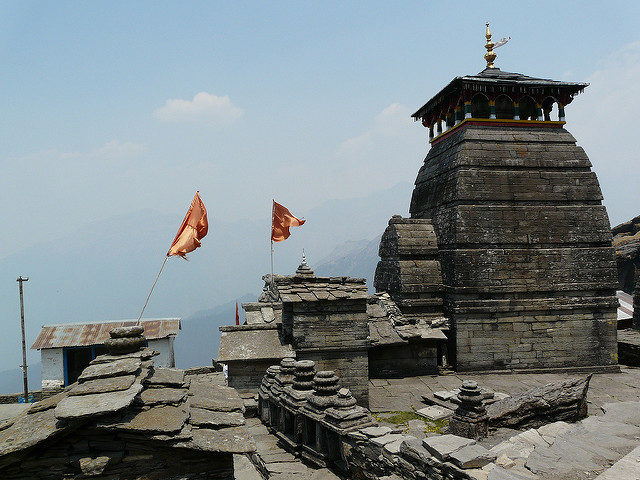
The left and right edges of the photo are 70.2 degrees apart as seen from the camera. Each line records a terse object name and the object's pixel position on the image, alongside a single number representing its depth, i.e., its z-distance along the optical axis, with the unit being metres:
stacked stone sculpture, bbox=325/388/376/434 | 9.37
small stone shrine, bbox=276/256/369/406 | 13.43
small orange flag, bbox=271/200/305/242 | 21.81
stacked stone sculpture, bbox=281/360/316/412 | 11.00
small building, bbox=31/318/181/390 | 22.92
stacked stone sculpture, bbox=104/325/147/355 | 7.34
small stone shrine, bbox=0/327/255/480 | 5.64
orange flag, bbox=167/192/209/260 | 14.53
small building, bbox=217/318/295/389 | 13.12
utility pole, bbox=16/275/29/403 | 23.02
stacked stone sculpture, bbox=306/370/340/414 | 10.10
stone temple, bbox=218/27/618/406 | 17.64
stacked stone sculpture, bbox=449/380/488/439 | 10.28
